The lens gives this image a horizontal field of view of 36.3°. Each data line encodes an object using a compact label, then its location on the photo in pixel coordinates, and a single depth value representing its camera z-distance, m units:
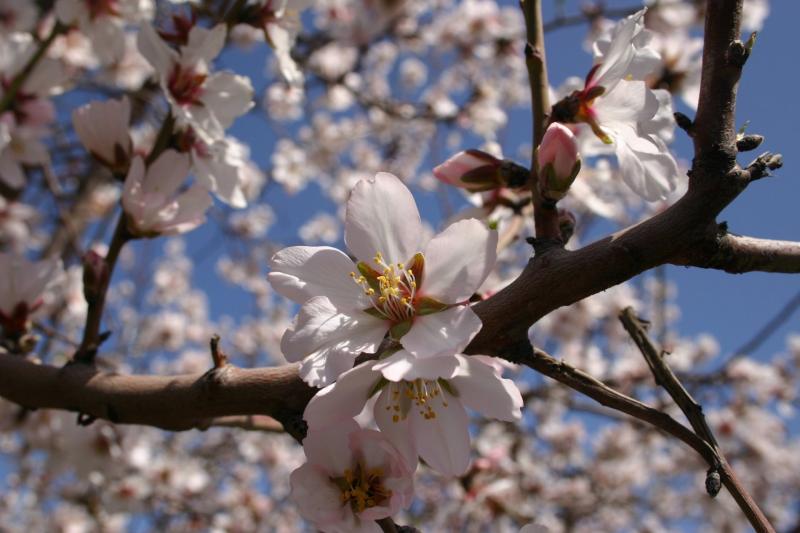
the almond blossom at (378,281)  0.21
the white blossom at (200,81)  0.28
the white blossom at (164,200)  0.26
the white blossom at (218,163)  0.28
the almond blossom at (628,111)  0.23
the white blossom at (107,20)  0.34
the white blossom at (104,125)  0.27
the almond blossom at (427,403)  0.20
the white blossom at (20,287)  0.28
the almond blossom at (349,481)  0.21
